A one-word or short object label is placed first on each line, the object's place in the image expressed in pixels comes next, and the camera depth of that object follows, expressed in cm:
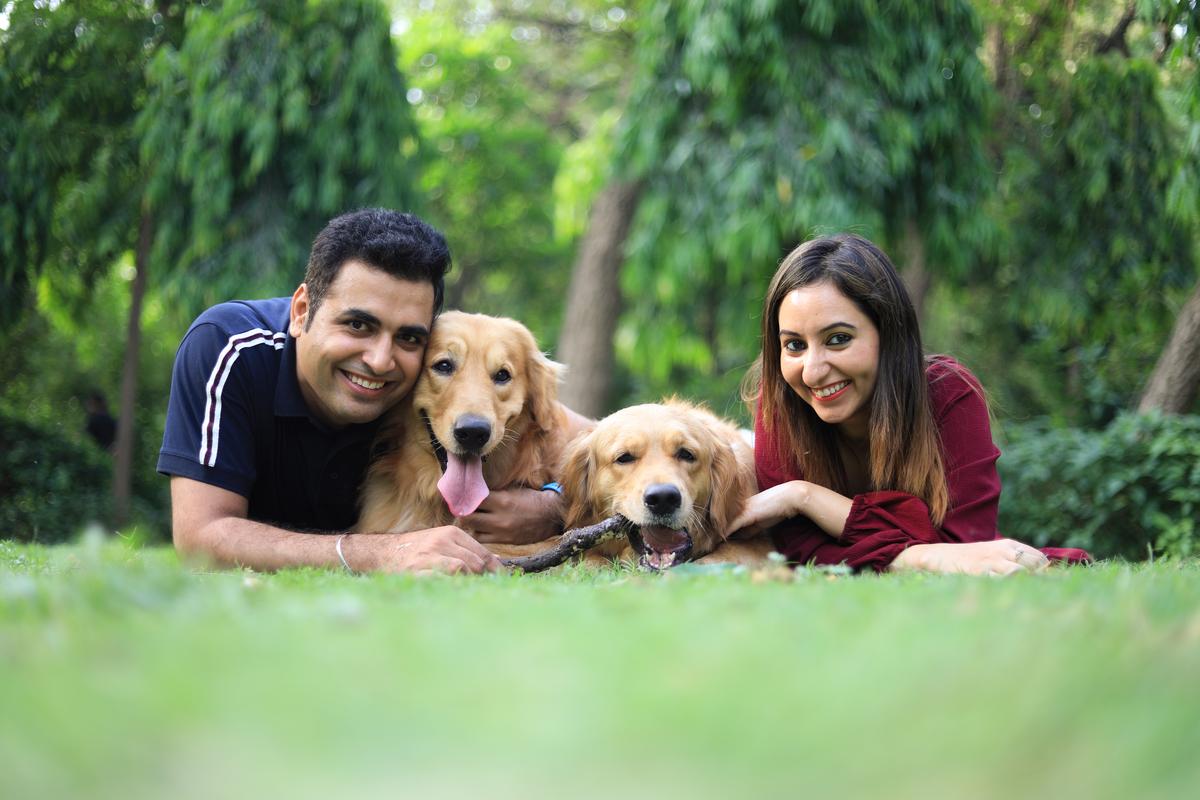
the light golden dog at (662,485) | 449
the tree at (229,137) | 869
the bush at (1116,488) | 671
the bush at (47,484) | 928
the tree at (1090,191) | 939
